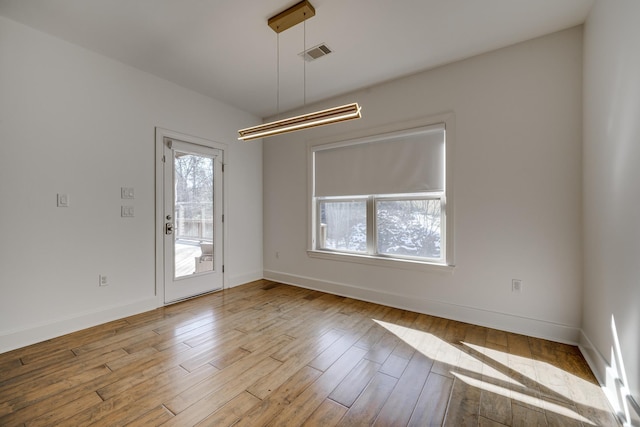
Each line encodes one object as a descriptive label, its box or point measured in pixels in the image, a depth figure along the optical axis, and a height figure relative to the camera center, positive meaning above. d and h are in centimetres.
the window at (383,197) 338 +21
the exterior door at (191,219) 373 -12
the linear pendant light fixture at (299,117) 215 +81
